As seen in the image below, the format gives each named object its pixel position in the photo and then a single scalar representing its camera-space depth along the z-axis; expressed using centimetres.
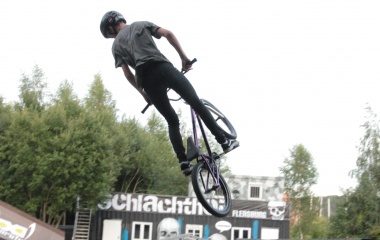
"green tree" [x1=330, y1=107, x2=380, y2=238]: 4572
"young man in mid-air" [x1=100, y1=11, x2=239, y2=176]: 984
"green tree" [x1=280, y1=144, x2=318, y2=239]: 7862
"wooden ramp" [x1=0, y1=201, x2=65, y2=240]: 3108
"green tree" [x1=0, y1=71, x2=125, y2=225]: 4538
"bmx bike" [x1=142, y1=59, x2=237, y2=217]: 1070
